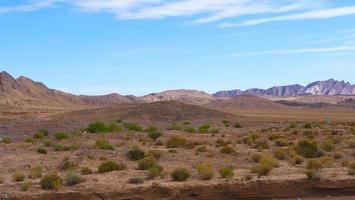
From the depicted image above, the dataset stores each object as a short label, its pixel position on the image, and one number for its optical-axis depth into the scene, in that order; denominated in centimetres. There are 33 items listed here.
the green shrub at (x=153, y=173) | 2605
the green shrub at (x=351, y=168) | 2700
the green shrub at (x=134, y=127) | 6333
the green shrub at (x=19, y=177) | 2569
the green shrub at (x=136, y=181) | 2468
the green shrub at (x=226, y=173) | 2597
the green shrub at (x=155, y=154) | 3356
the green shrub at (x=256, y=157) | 3286
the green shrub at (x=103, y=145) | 3959
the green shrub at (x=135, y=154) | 3362
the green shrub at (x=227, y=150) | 3728
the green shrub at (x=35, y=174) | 2656
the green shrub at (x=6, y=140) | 4605
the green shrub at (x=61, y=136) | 4929
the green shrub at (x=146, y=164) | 2930
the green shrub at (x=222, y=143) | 4321
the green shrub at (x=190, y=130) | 6213
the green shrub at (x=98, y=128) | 5963
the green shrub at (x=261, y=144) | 4162
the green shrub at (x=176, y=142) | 4159
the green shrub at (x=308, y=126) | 7149
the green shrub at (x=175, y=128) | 6406
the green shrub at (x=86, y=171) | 2750
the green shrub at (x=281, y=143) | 4381
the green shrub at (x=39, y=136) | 5160
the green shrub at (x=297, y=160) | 3186
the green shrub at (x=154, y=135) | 4969
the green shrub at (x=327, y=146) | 3891
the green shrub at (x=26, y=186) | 2312
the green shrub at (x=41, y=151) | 3738
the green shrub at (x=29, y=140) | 4647
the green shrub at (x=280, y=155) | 3403
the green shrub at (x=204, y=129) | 6304
